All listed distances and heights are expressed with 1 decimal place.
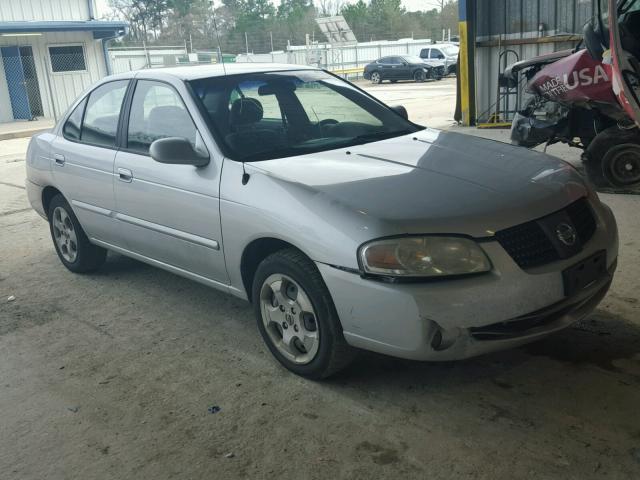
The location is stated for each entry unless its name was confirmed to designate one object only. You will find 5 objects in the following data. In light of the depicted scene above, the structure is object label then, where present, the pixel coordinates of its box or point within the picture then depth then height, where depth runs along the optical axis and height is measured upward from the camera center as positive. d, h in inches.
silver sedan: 118.3 -31.3
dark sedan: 1180.5 -38.6
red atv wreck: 239.9 -31.8
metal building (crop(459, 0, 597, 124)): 457.4 +1.2
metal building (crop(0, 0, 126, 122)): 845.2 +24.2
